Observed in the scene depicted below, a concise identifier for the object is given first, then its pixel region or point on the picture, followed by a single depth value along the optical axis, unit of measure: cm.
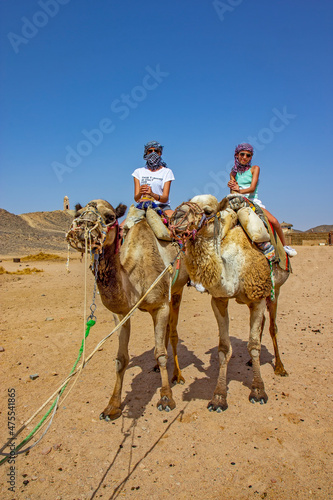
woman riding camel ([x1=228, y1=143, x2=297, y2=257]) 528
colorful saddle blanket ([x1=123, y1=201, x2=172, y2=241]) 490
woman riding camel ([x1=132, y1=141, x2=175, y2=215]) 560
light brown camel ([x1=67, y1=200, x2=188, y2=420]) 321
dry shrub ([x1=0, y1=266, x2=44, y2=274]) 1603
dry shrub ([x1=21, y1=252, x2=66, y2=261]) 2341
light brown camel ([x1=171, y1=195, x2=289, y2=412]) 389
